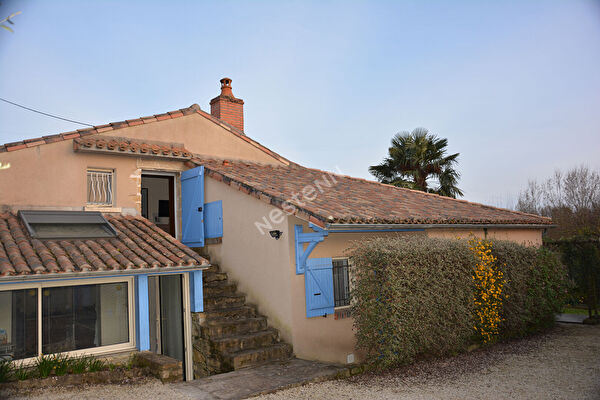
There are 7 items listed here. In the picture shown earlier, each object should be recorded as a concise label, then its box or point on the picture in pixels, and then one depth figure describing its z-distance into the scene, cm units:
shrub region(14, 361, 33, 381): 617
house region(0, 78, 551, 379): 734
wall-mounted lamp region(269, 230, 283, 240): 838
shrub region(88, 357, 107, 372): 673
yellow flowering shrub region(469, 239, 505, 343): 836
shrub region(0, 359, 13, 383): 596
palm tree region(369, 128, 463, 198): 1805
